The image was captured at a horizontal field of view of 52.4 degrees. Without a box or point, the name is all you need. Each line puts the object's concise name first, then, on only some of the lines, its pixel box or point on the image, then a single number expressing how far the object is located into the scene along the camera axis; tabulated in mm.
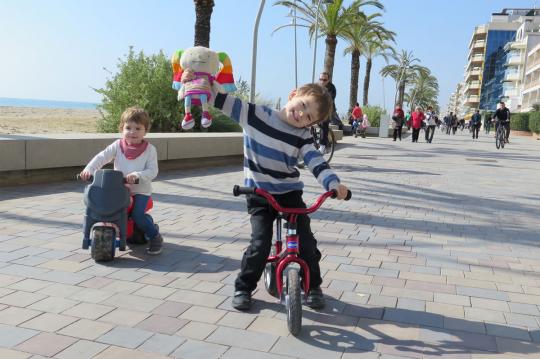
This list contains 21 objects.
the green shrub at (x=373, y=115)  34094
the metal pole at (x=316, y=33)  28997
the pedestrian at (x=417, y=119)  24516
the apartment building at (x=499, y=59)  89938
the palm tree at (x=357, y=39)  35094
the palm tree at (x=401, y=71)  75062
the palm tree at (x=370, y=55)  45612
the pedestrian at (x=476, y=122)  32878
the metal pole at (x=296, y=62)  43875
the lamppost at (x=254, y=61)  17266
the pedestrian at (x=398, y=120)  25439
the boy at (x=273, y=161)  3328
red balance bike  3125
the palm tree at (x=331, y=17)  29656
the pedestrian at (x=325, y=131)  11214
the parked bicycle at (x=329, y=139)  11766
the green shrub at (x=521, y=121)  48656
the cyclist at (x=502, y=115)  20906
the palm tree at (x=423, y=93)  116050
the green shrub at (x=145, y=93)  15250
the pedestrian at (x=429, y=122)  26295
